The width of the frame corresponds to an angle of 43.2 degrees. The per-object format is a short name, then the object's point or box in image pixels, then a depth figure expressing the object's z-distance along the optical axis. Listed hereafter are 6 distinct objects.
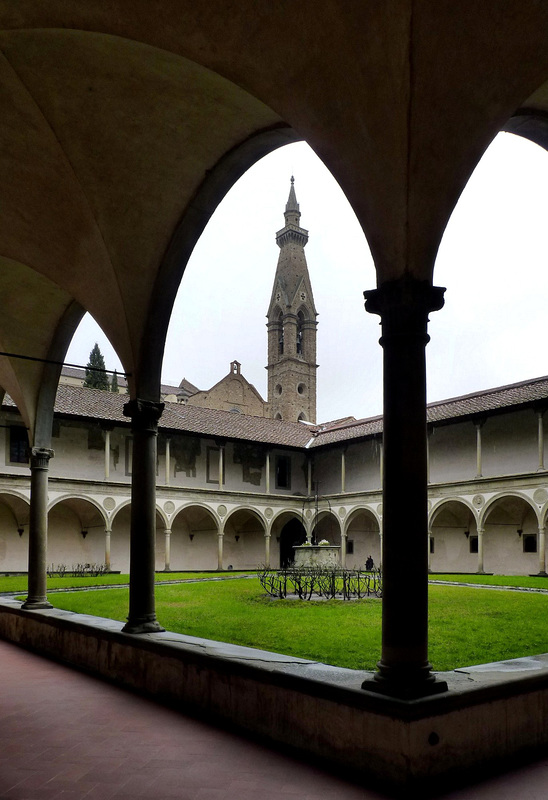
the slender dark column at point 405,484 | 4.23
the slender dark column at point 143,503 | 7.27
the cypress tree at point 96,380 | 43.88
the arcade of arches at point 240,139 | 4.38
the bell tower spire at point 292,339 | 53.25
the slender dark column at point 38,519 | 10.13
